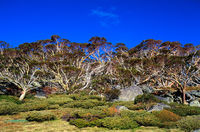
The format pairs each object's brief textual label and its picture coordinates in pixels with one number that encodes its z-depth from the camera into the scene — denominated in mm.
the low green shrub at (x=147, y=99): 15539
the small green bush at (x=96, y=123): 9320
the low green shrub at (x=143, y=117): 9422
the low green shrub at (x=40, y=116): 10203
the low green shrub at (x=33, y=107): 13702
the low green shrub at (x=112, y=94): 21553
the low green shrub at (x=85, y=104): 14828
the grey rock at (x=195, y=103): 18920
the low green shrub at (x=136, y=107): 14156
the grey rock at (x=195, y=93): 21422
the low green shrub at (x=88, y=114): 10102
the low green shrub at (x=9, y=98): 18225
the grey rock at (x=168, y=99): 19531
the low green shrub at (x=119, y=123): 8844
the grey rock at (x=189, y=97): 21462
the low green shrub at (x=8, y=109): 11516
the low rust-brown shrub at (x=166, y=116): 10316
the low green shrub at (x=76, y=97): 18909
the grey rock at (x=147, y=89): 25380
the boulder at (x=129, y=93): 21375
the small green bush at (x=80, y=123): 9127
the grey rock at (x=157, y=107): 13034
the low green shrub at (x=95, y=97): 19556
